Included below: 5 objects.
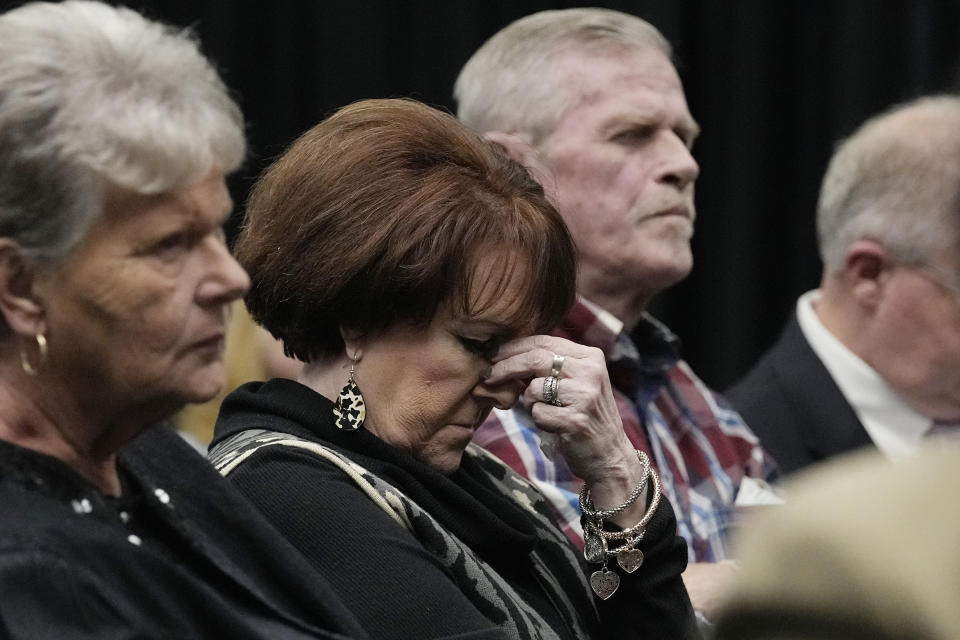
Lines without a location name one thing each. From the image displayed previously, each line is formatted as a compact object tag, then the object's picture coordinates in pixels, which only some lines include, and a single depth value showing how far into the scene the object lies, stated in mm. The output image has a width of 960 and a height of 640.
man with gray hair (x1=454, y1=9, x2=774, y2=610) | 4457
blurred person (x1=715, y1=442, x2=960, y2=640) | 2522
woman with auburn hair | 4000
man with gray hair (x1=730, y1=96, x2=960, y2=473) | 4717
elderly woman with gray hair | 3781
